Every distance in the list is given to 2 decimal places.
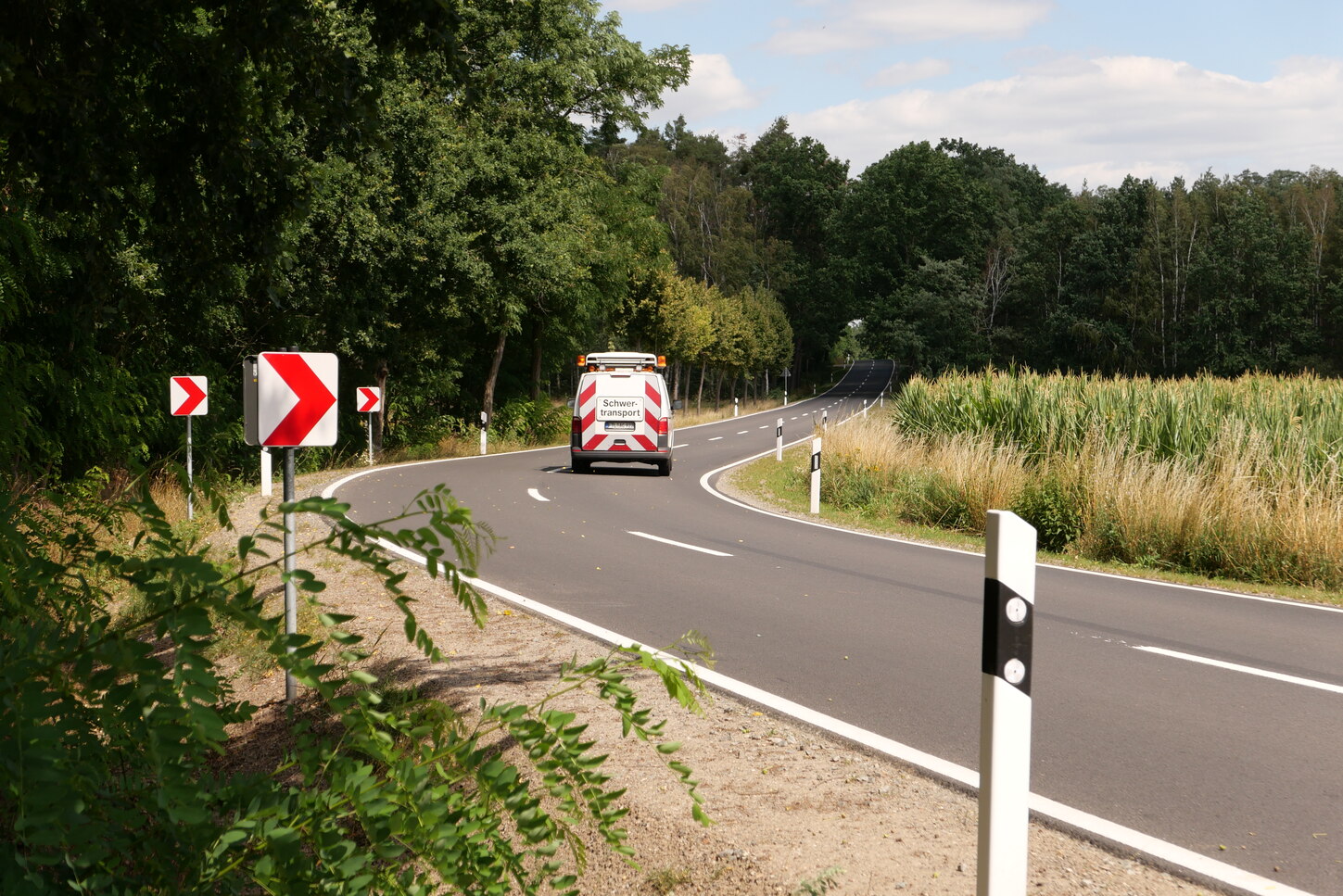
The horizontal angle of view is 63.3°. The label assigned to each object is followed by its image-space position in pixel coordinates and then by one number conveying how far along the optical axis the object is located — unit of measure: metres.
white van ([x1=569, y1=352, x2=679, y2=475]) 22.34
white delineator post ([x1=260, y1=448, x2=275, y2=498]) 17.62
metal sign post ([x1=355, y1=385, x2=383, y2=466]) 24.30
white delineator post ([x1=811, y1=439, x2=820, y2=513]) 17.23
